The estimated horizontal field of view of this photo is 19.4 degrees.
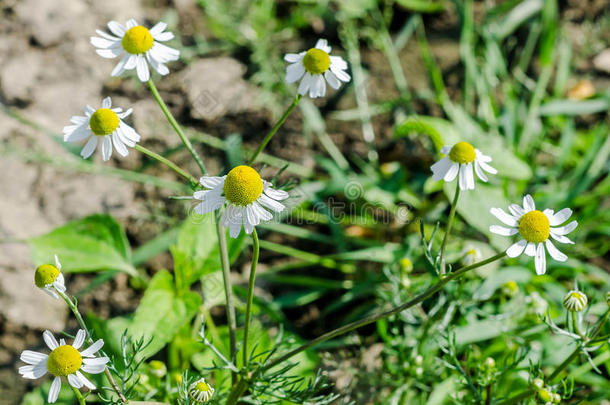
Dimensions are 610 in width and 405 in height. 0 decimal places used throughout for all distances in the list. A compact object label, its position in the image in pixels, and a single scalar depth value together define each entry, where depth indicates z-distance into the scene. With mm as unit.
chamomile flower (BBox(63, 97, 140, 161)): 446
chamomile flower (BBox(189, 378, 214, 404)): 444
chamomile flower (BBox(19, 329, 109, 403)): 434
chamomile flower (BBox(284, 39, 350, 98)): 456
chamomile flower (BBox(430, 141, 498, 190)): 448
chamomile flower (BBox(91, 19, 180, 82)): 457
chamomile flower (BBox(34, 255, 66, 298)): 437
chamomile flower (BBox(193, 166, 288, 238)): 430
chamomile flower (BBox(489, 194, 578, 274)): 435
